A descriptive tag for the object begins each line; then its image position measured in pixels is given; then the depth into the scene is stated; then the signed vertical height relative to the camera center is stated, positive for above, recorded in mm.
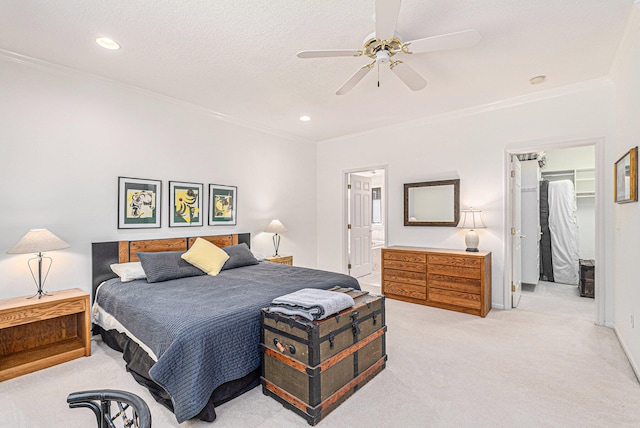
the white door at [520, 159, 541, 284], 5172 -2
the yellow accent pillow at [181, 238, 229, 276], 3541 -479
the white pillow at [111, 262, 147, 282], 3162 -575
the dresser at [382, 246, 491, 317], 3861 -825
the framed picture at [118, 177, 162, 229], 3525 +146
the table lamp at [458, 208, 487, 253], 4160 -123
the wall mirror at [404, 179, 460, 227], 4508 +188
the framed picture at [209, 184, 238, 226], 4383 +151
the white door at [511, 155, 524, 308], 4211 -219
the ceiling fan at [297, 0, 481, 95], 1882 +1195
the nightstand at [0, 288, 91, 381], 2541 -1095
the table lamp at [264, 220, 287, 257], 4895 -185
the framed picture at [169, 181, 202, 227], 3959 +146
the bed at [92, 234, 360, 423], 1891 -764
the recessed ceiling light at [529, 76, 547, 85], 3353 +1480
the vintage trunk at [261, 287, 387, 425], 1964 -966
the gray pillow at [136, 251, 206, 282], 3166 -542
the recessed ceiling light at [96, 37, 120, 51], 2611 +1463
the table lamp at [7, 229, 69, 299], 2632 -262
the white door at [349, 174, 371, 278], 5969 -205
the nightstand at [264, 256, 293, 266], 4766 -683
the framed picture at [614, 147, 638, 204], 2453 +333
